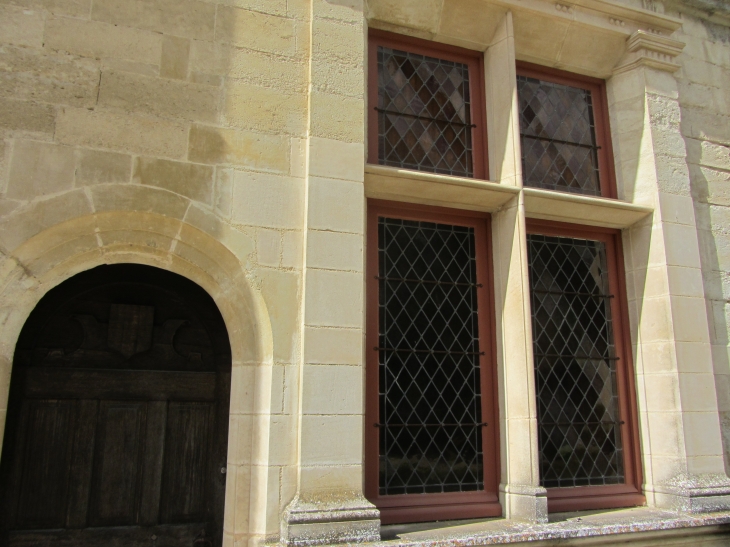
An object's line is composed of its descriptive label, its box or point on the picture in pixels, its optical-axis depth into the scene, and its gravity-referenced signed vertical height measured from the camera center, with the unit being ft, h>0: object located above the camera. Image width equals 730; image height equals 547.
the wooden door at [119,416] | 9.87 -0.04
